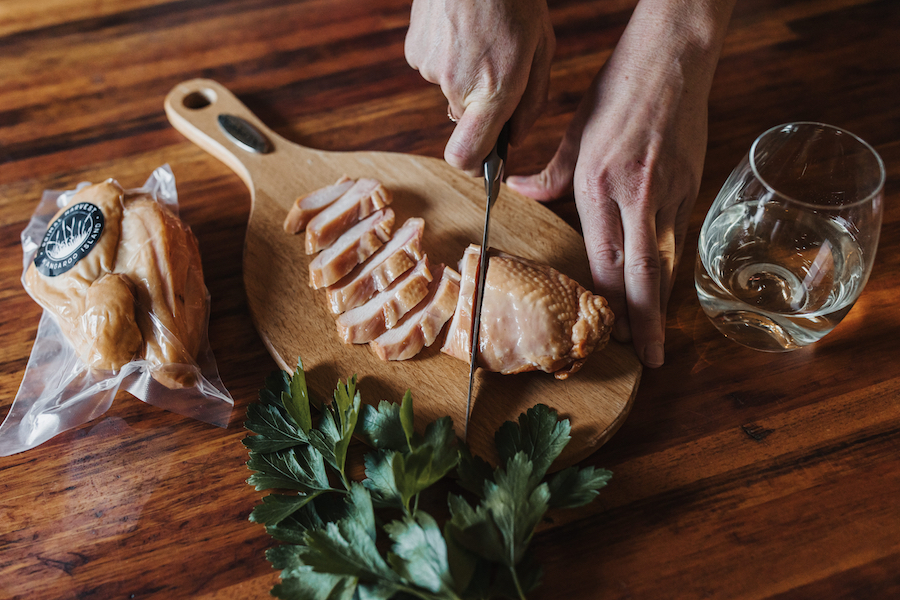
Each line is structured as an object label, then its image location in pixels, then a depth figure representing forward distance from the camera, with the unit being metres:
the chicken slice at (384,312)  0.63
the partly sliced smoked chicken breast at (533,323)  0.60
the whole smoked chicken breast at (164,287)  0.61
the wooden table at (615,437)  0.56
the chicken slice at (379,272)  0.65
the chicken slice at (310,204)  0.68
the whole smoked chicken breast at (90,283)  0.60
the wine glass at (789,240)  0.57
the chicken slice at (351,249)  0.65
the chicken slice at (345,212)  0.67
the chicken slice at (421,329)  0.63
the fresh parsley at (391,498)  0.52
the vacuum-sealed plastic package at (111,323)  0.60
